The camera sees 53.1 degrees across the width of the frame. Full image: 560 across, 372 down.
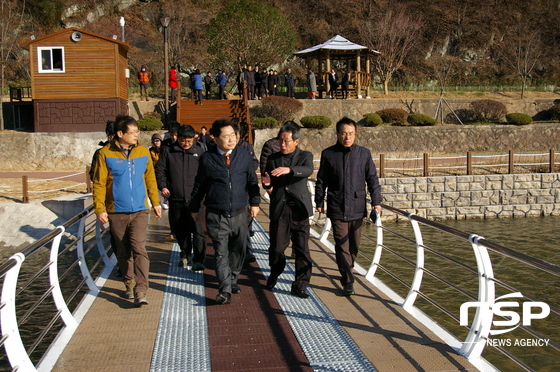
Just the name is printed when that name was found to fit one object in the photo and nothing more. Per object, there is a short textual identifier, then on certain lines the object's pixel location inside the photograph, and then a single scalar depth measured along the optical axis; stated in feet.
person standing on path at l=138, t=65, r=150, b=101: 95.81
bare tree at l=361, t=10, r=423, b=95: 120.26
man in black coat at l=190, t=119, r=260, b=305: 17.95
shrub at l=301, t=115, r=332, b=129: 85.76
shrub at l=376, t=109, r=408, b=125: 91.35
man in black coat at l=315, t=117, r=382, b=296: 18.56
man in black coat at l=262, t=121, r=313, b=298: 18.47
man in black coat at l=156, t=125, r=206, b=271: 22.53
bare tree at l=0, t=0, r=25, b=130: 98.73
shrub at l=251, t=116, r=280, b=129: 84.12
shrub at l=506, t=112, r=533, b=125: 89.61
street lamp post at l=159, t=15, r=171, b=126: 70.54
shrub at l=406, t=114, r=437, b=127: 89.10
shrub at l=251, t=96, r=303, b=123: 88.74
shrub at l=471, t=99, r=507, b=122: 96.43
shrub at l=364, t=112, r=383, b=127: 88.07
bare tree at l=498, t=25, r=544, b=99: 135.45
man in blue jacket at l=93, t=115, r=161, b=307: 17.58
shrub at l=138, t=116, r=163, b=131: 80.53
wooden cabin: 81.51
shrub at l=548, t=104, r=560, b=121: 97.81
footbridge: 13.39
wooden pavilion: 96.53
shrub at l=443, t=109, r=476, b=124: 99.71
